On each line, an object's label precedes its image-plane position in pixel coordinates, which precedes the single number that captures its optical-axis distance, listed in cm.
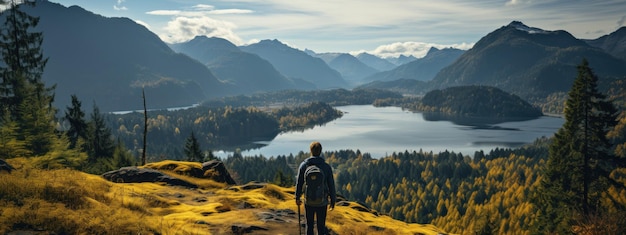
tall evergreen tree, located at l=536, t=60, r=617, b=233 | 4406
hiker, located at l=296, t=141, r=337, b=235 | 1450
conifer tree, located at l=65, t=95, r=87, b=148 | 6512
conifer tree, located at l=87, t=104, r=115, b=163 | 6944
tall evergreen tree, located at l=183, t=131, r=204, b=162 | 8894
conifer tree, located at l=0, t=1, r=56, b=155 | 3947
